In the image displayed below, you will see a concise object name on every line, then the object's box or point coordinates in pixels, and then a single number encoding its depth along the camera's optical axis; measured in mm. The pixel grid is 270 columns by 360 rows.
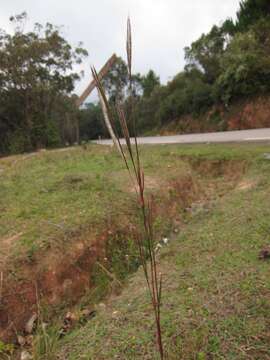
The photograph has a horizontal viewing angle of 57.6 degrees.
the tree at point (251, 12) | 8680
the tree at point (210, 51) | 14406
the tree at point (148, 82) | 24259
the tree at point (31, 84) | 13164
